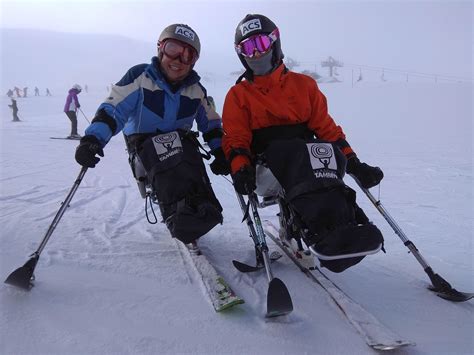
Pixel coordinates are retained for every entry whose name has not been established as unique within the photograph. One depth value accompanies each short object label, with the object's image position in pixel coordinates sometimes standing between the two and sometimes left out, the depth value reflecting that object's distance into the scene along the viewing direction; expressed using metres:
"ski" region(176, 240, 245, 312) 2.28
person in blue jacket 2.70
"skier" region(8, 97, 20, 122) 16.88
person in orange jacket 2.80
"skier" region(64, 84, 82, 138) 12.43
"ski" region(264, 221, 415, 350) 1.93
